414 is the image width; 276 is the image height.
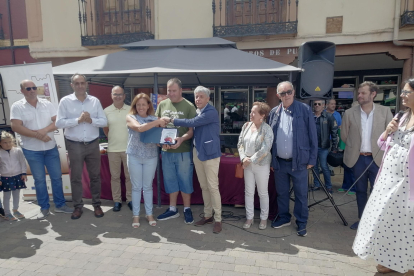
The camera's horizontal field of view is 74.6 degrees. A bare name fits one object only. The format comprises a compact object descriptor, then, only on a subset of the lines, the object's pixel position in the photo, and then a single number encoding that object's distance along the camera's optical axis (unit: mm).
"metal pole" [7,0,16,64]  10758
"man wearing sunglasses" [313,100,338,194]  5270
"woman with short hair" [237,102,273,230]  3416
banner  4457
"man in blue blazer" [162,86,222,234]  3428
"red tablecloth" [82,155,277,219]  4309
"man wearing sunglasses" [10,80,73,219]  3816
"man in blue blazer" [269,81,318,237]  3330
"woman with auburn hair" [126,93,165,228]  3582
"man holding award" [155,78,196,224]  3642
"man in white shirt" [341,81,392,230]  3482
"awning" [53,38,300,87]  4102
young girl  3896
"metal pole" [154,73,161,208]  4312
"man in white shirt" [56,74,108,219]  3834
